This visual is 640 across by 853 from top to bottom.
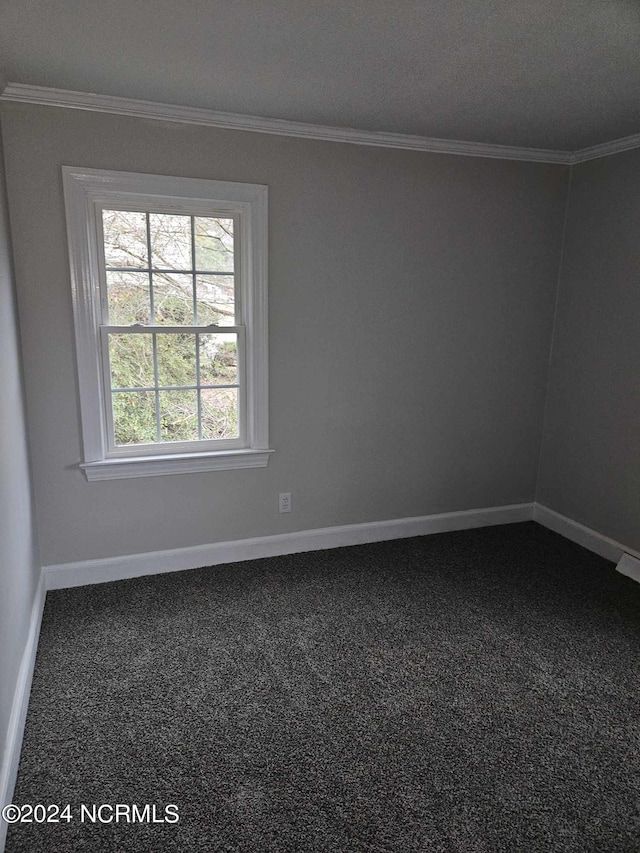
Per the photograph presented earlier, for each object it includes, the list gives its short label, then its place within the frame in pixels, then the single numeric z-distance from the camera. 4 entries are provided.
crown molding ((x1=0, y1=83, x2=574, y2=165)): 2.45
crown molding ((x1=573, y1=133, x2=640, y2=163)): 3.04
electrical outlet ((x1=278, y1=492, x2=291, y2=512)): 3.34
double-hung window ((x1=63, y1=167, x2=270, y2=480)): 2.72
